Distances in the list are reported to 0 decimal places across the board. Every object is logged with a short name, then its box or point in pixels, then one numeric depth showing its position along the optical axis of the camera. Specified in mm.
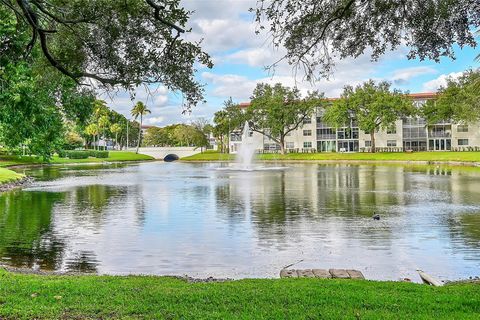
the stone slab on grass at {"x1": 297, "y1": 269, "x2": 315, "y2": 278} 10180
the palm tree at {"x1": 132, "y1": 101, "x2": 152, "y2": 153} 125275
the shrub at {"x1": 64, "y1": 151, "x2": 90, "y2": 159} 97000
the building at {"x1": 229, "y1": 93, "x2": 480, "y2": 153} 99875
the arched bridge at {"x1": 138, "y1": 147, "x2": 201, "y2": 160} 118875
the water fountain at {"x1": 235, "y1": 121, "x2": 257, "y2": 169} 74188
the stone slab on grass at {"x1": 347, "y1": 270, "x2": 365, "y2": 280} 9925
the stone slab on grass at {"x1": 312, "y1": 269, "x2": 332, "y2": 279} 10084
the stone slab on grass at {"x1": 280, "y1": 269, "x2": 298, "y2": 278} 10341
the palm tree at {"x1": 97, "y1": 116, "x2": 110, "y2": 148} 121875
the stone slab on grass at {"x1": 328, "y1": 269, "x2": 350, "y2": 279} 10025
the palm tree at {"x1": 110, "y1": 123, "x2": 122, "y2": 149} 132038
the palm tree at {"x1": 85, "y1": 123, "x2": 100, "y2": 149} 119800
